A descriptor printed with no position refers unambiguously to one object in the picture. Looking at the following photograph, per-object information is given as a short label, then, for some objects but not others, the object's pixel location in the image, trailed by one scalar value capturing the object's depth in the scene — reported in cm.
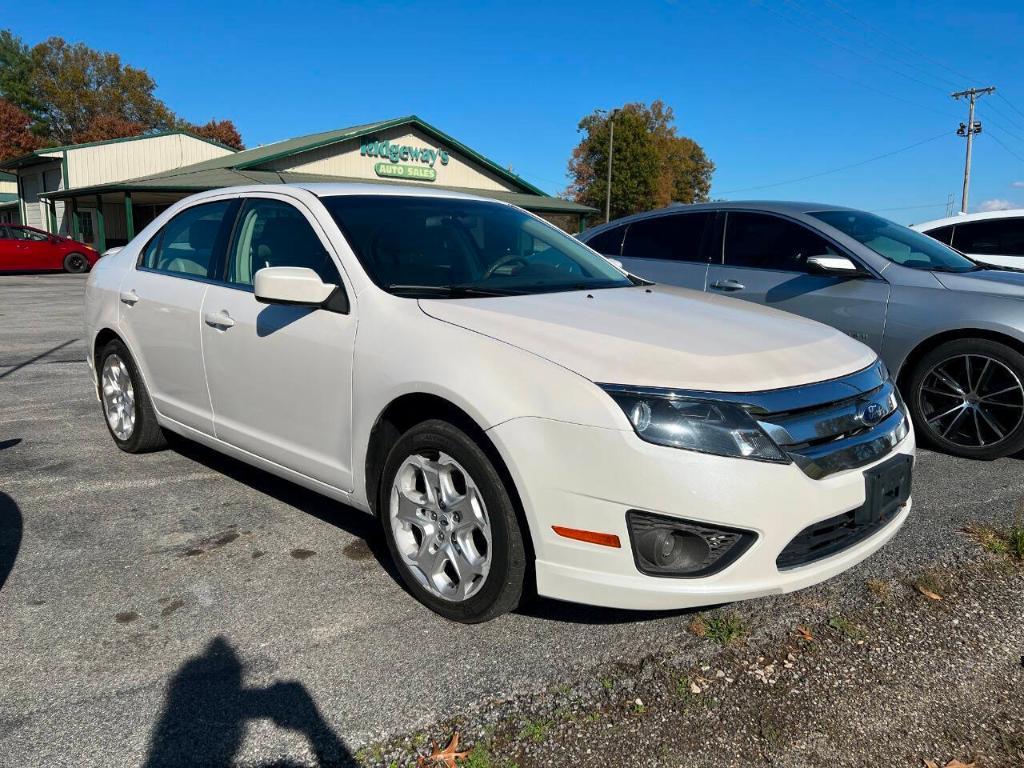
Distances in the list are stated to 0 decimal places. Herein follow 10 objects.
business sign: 2902
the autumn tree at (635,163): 6262
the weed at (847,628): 283
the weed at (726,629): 281
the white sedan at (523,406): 241
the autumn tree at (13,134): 5838
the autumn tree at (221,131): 6438
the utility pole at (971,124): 4080
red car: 2422
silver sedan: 480
